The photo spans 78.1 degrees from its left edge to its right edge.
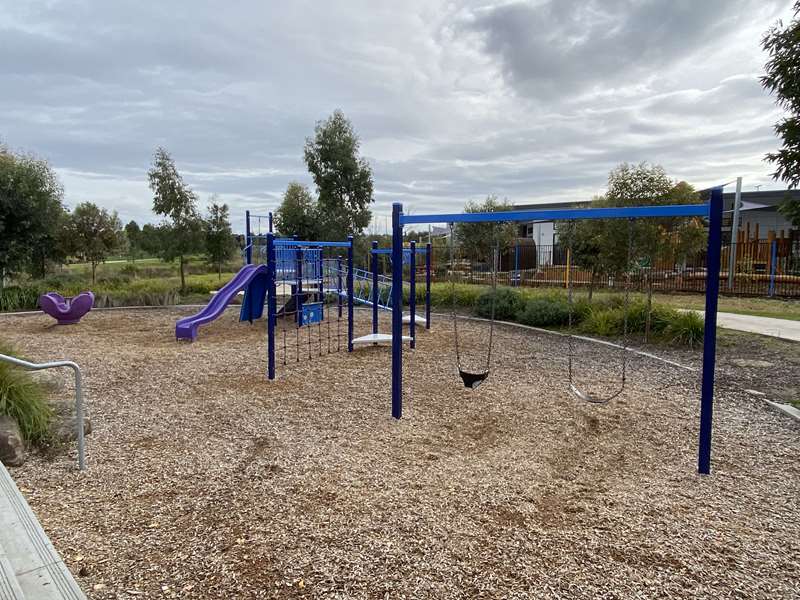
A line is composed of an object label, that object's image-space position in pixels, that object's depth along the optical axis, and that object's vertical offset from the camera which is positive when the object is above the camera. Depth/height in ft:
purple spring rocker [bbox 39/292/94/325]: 32.73 -3.51
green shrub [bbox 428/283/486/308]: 42.55 -3.48
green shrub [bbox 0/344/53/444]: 12.77 -3.96
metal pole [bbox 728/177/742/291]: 52.95 +3.95
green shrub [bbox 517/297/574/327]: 33.04 -3.83
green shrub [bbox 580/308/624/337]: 29.55 -4.03
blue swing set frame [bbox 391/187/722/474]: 11.07 +0.20
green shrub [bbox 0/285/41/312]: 41.19 -3.69
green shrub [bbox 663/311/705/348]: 25.85 -3.86
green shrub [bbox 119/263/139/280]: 64.63 -2.22
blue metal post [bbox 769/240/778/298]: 48.06 -0.58
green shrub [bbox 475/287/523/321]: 36.22 -3.63
